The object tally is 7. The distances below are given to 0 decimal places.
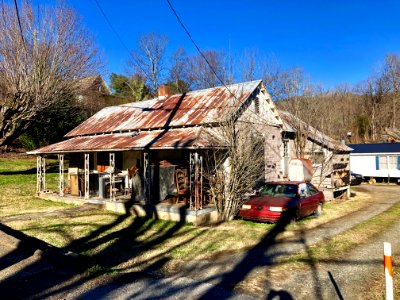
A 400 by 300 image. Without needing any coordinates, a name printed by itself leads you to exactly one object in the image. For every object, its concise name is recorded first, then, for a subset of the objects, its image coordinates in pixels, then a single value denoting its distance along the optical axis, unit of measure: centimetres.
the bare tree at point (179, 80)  4488
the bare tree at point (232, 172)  1194
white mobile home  2842
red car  1073
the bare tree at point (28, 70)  1828
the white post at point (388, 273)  388
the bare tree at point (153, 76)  4450
